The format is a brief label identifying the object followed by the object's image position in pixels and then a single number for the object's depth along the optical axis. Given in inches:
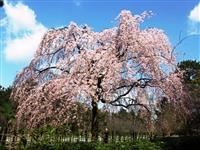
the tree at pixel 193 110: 383.6
